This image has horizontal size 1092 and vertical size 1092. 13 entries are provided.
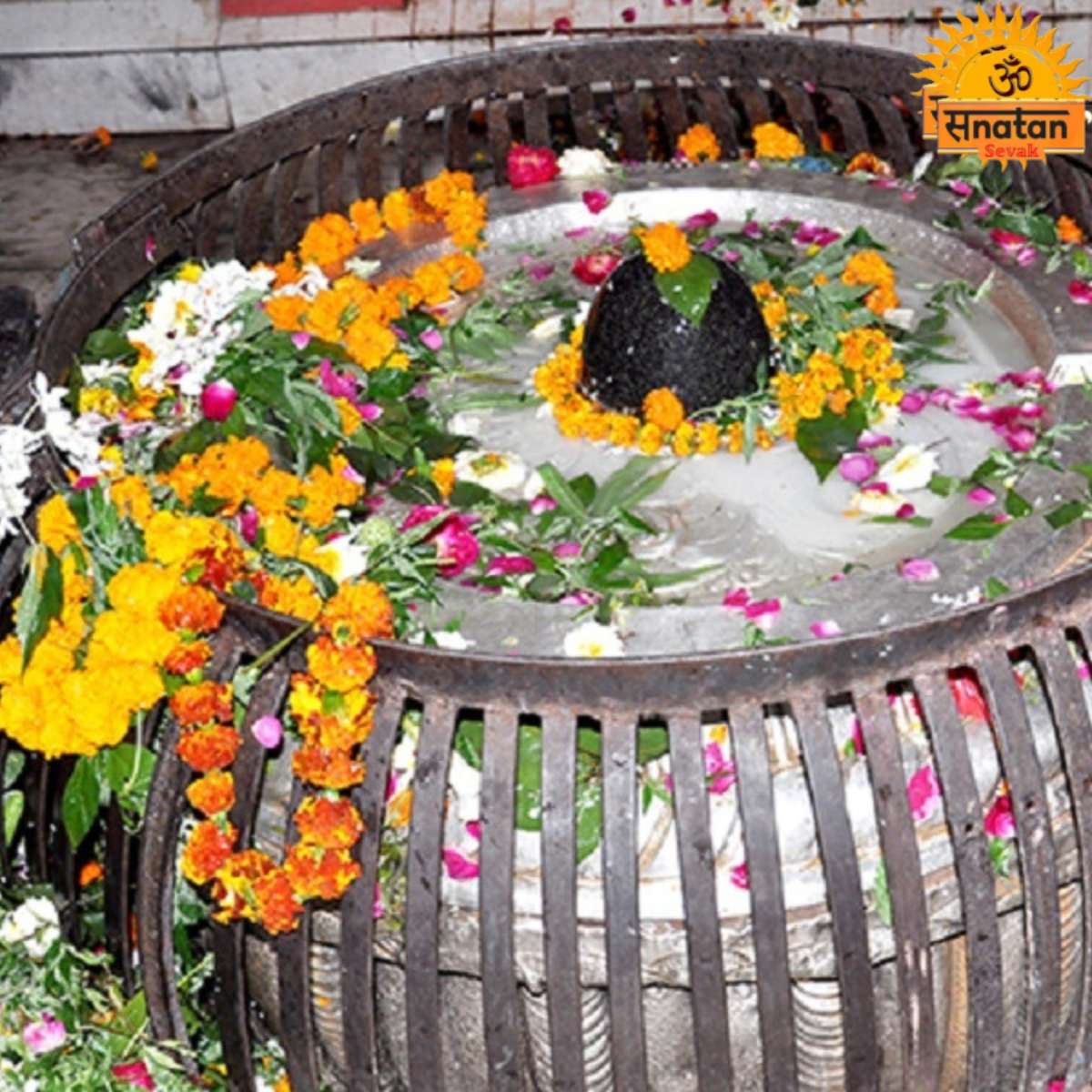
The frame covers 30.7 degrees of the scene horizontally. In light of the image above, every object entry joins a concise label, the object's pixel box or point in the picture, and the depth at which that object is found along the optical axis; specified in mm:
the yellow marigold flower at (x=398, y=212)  4043
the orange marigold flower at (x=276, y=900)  2611
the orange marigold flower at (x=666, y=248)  3328
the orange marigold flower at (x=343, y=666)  2500
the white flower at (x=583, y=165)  4172
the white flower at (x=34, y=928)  3020
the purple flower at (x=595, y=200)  4051
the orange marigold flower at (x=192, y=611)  2654
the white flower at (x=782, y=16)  6566
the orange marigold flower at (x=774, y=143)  4195
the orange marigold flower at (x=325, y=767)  2561
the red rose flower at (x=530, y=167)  4145
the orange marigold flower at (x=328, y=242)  3939
